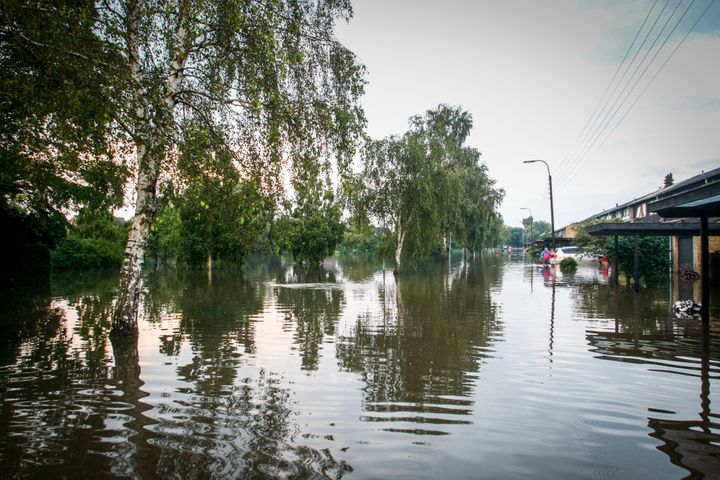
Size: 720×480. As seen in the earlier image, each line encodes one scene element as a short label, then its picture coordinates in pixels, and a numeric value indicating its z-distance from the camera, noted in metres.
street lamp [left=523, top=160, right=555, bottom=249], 36.34
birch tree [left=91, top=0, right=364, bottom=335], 9.16
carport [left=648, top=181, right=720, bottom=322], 10.62
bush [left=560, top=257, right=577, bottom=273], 38.69
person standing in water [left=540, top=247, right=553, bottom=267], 46.09
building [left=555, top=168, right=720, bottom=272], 30.44
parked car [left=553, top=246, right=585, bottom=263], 45.06
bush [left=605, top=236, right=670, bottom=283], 27.72
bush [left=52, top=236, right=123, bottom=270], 39.72
